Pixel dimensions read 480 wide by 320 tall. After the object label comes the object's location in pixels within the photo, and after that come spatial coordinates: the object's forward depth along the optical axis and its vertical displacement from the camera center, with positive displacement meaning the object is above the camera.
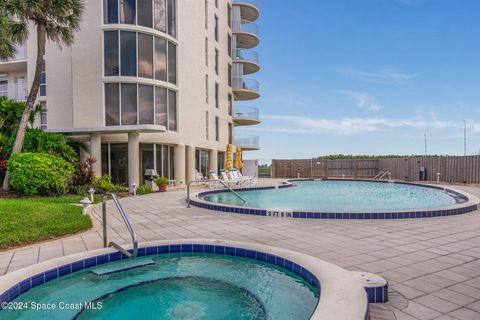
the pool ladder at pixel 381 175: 25.81 -1.69
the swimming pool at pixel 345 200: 8.22 -1.83
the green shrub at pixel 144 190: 14.72 -1.51
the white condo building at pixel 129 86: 15.71 +3.77
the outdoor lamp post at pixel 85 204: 8.23 -1.19
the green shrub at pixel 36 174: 12.03 -0.58
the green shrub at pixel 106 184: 13.88 -1.15
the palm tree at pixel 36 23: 13.04 +5.77
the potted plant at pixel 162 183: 15.59 -1.28
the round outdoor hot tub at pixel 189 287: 3.52 -1.70
